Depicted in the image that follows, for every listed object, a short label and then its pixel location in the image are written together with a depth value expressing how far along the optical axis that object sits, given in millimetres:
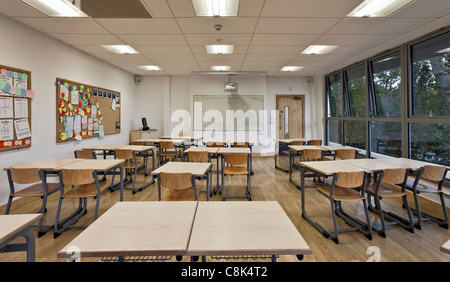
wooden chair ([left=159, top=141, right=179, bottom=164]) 5082
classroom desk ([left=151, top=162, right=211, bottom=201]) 2386
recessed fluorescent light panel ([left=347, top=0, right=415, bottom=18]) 2971
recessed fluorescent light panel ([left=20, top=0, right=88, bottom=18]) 2967
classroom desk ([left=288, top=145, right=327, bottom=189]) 4230
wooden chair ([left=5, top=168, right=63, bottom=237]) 2447
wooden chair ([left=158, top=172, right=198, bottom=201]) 2193
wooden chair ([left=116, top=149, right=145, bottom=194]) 3949
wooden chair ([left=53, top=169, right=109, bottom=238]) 2404
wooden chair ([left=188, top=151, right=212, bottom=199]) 3830
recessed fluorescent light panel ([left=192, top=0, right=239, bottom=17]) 2959
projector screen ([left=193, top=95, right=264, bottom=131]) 7695
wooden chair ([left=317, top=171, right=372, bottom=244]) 2357
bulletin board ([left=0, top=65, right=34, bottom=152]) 3207
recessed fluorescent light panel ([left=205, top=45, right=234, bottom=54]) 4719
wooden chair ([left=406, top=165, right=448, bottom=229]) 2557
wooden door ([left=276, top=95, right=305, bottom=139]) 8031
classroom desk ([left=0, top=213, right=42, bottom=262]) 1084
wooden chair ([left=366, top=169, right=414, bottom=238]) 2477
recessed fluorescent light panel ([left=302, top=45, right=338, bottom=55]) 4705
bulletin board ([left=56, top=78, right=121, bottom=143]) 4336
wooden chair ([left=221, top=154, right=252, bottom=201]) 3473
